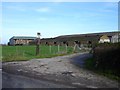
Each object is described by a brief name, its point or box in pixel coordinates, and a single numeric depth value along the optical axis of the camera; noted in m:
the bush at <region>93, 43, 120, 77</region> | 6.34
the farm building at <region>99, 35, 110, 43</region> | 37.26
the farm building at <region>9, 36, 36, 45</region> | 55.32
